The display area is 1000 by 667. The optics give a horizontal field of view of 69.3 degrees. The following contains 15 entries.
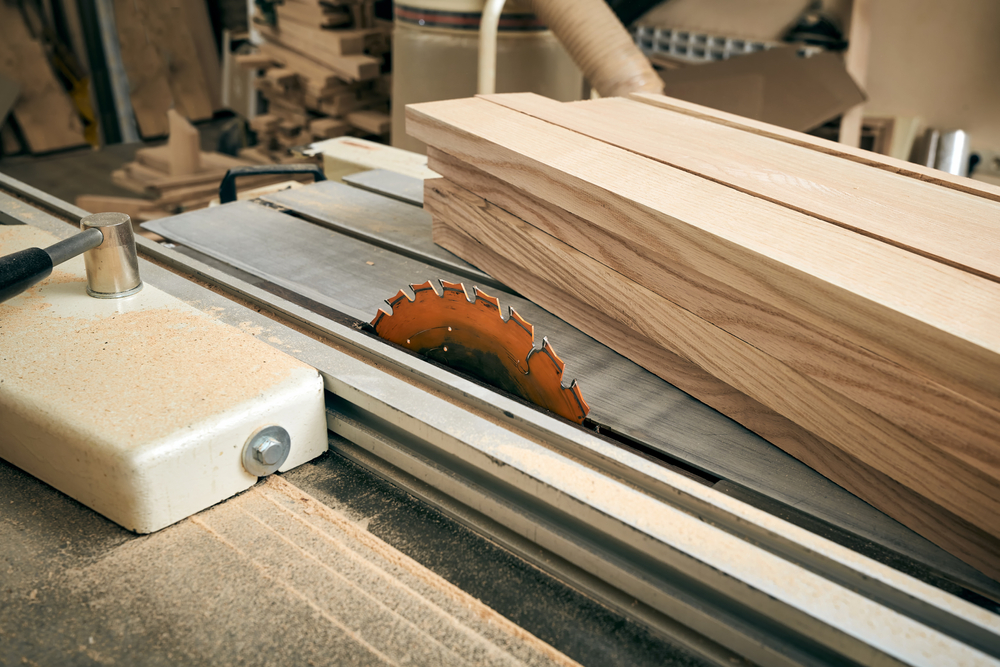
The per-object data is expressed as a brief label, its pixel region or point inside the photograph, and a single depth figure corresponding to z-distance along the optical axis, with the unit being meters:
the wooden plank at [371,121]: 4.47
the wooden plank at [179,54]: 6.07
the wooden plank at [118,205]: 3.64
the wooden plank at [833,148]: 1.12
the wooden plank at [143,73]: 5.91
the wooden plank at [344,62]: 4.30
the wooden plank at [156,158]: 4.39
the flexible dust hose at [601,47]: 2.76
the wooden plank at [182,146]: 4.20
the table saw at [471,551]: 0.63
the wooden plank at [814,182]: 0.89
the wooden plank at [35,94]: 5.50
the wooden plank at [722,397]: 0.80
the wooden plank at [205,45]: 6.37
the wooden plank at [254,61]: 4.90
